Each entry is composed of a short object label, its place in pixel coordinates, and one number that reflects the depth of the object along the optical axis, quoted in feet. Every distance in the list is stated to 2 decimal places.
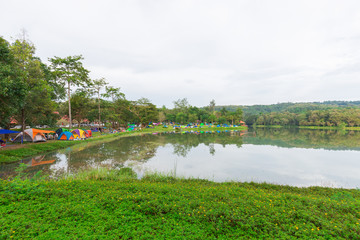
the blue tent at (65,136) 73.07
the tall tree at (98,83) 119.34
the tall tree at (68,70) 81.20
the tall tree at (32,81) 47.03
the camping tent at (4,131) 58.31
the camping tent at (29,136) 57.88
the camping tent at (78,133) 75.39
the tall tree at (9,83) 32.11
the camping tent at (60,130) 74.08
